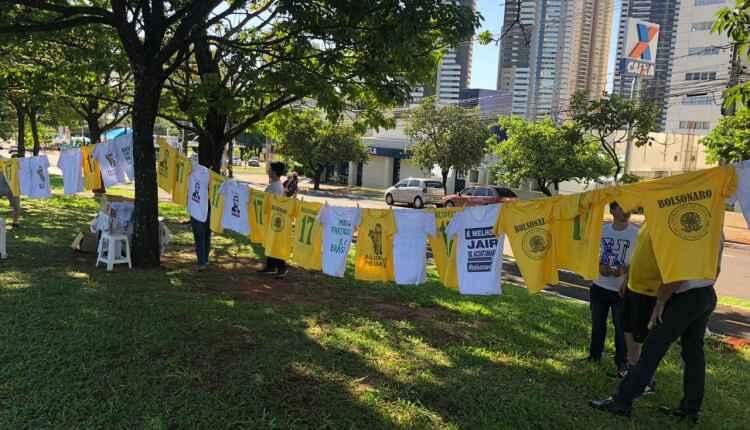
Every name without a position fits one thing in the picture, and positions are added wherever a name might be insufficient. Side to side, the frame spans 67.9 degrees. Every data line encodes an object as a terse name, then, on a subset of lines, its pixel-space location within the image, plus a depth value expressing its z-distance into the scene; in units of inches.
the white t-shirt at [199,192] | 310.6
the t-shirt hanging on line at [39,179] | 424.8
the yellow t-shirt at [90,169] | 386.0
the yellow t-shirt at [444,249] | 221.8
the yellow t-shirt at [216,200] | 304.2
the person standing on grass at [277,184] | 316.5
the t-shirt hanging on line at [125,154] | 360.5
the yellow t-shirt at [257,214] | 282.8
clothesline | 150.4
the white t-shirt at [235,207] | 290.2
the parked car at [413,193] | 1190.9
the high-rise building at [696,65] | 1946.4
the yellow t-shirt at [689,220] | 147.9
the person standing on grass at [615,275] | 185.5
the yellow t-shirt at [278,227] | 271.3
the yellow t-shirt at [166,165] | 331.6
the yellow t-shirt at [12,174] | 418.5
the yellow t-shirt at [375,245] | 236.8
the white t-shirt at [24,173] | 423.4
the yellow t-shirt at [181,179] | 322.3
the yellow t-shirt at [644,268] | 167.6
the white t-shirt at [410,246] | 231.8
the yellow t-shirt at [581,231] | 178.7
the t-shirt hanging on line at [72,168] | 393.1
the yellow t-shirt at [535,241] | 191.8
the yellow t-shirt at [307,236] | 258.2
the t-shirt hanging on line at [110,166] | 367.6
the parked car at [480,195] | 997.8
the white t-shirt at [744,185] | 147.2
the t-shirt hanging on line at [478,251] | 210.2
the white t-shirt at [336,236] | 249.1
